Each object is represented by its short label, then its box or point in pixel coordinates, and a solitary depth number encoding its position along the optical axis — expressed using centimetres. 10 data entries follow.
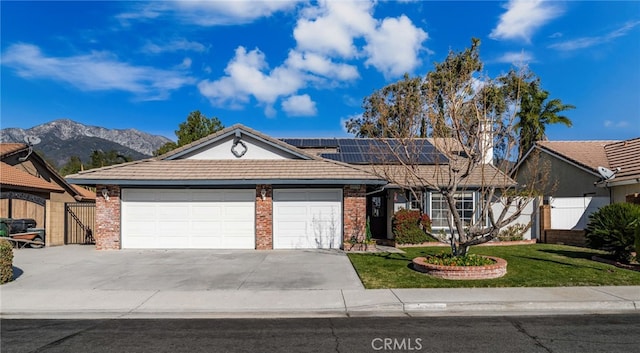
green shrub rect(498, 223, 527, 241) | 1733
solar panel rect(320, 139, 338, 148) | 2250
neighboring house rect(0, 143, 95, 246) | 1714
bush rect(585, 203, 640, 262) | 1152
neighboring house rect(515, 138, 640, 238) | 1684
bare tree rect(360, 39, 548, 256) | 1044
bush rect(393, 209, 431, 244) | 1642
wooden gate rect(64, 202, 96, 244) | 1811
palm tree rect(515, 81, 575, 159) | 3097
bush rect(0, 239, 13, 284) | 1009
